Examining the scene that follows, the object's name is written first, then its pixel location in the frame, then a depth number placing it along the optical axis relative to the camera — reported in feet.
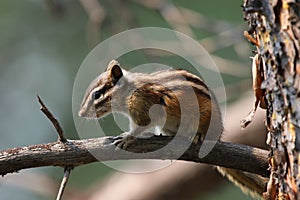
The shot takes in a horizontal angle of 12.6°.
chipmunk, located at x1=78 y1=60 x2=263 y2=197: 17.43
